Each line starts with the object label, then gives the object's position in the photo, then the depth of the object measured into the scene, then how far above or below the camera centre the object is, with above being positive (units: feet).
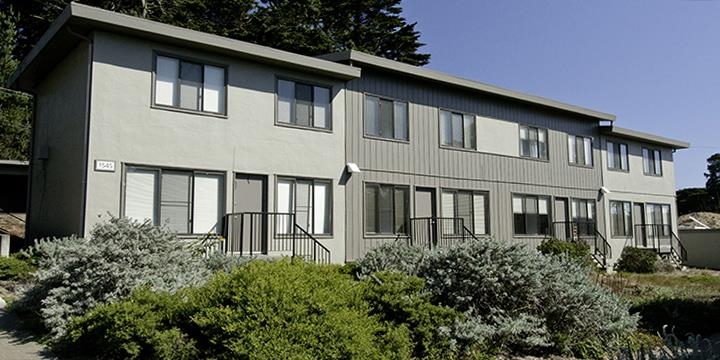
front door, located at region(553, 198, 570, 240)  67.77 +0.47
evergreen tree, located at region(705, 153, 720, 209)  198.57 +18.54
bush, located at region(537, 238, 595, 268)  57.67 -2.23
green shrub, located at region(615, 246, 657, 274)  69.00 -4.41
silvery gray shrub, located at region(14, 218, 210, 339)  23.45 -1.90
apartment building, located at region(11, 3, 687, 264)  37.27 +6.43
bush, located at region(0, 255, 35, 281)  34.50 -2.58
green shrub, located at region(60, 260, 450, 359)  17.89 -3.19
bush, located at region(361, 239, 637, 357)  23.29 -3.04
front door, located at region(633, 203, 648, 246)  79.97 -0.17
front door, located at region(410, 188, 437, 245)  52.85 +0.66
